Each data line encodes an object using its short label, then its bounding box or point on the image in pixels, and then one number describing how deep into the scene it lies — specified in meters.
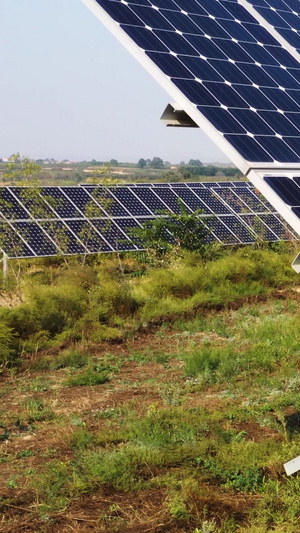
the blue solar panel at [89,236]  21.69
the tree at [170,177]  85.25
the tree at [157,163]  164.38
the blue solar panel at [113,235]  22.31
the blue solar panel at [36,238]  20.78
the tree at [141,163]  161.38
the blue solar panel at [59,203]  22.78
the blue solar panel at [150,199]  25.24
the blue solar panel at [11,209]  21.81
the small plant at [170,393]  11.05
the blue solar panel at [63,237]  21.20
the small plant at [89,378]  12.05
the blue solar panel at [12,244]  20.14
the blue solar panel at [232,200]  27.20
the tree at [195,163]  182.02
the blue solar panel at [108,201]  23.61
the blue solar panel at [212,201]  26.36
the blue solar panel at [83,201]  22.75
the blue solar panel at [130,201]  24.39
